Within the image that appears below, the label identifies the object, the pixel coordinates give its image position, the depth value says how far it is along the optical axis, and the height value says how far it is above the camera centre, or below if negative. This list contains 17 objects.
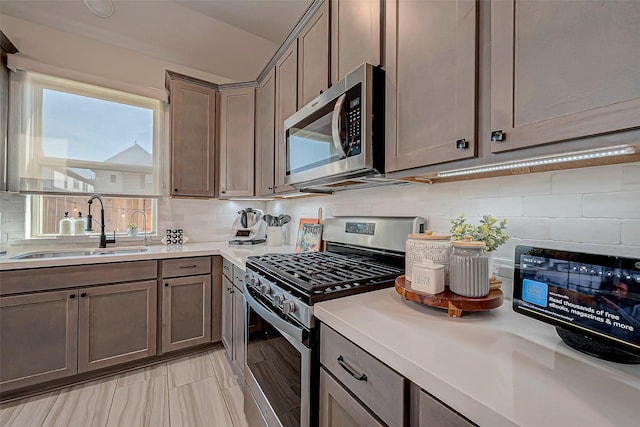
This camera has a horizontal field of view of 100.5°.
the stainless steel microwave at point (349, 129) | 1.14 +0.40
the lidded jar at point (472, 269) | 0.83 -0.17
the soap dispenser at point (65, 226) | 2.29 -0.13
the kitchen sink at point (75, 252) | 2.02 -0.34
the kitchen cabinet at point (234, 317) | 1.81 -0.78
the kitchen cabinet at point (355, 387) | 0.62 -0.46
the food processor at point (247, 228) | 2.58 -0.15
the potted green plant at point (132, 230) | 2.57 -0.18
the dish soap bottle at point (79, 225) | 2.35 -0.12
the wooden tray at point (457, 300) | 0.80 -0.26
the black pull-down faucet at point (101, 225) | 2.32 -0.12
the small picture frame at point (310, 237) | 1.98 -0.18
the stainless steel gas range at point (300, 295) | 0.96 -0.35
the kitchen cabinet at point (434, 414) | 0.50 -0.39
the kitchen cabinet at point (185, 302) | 2.14 -0.75
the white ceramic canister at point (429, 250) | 0.93 -0.12
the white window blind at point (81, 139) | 2.14 +0.65
